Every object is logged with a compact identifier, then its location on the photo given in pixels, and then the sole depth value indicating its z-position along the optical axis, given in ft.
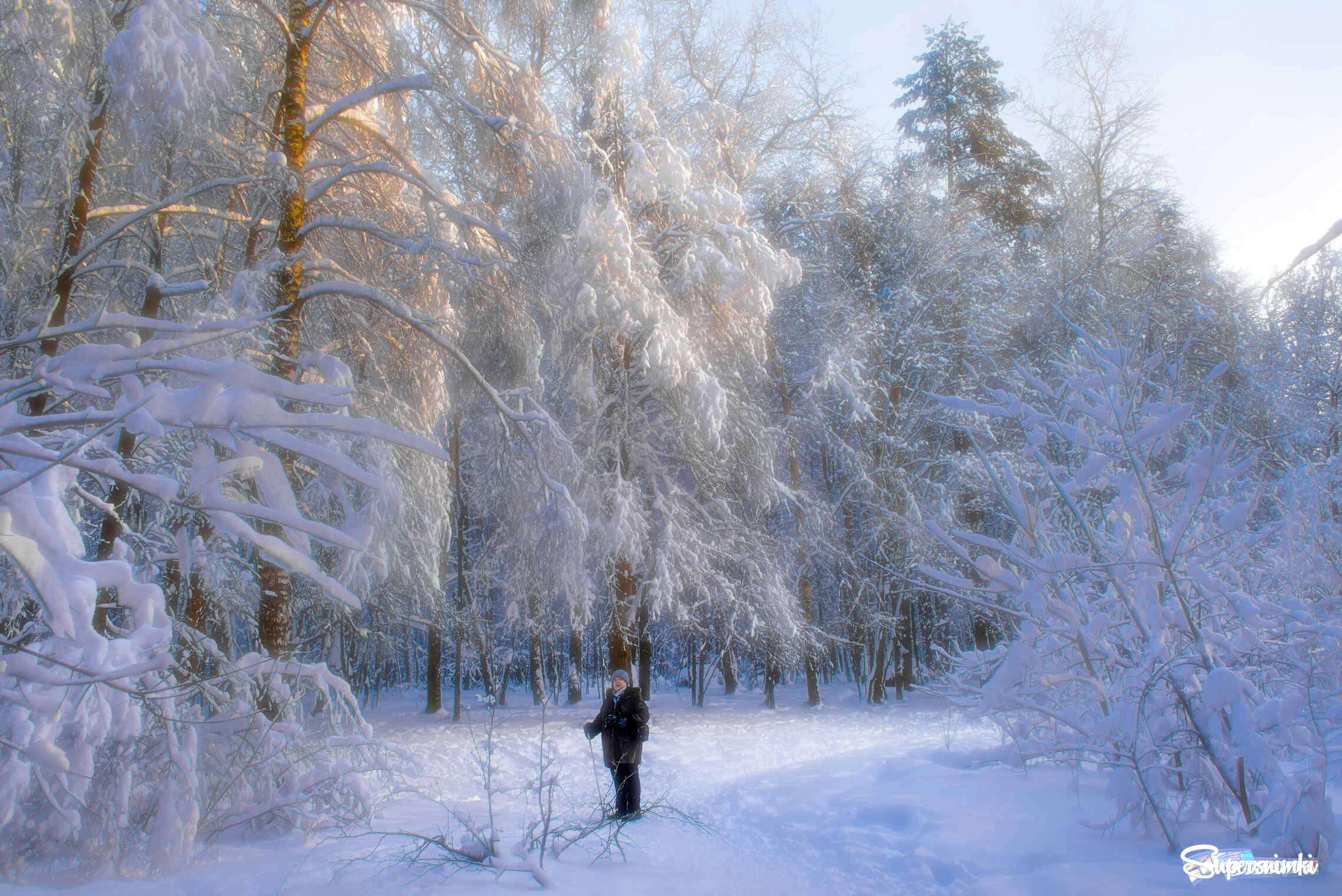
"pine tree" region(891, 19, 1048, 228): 71.56
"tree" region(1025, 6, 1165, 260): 60.95
